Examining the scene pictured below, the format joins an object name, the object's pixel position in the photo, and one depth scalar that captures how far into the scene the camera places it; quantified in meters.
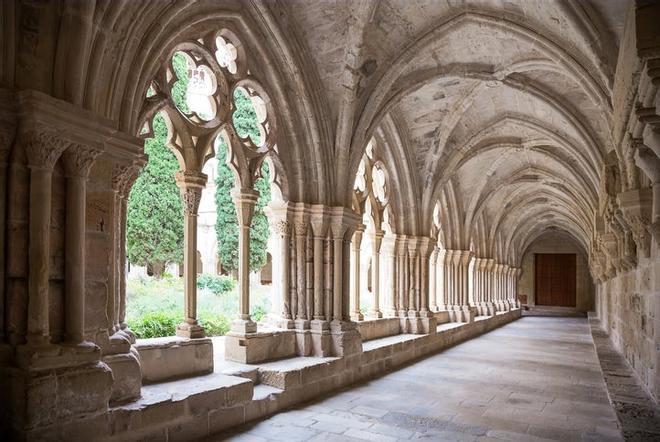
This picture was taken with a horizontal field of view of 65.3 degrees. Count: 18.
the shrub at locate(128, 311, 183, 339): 5.32
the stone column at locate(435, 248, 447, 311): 11.91
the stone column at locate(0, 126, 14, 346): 2.74
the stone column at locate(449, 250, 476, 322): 11.80
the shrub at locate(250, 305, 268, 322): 7.73
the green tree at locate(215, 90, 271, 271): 10.48
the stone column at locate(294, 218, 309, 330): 5.98
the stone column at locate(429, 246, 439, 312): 11.68
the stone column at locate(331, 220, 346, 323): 6.14
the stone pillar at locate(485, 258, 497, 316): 15.23
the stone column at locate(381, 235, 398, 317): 8.85
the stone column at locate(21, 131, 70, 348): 2.76
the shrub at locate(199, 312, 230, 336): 6.60
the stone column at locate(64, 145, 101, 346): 2.97
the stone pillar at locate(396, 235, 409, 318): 8.92
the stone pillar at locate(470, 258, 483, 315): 15.02
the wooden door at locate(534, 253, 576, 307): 27.02
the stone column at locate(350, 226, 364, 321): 7.39
